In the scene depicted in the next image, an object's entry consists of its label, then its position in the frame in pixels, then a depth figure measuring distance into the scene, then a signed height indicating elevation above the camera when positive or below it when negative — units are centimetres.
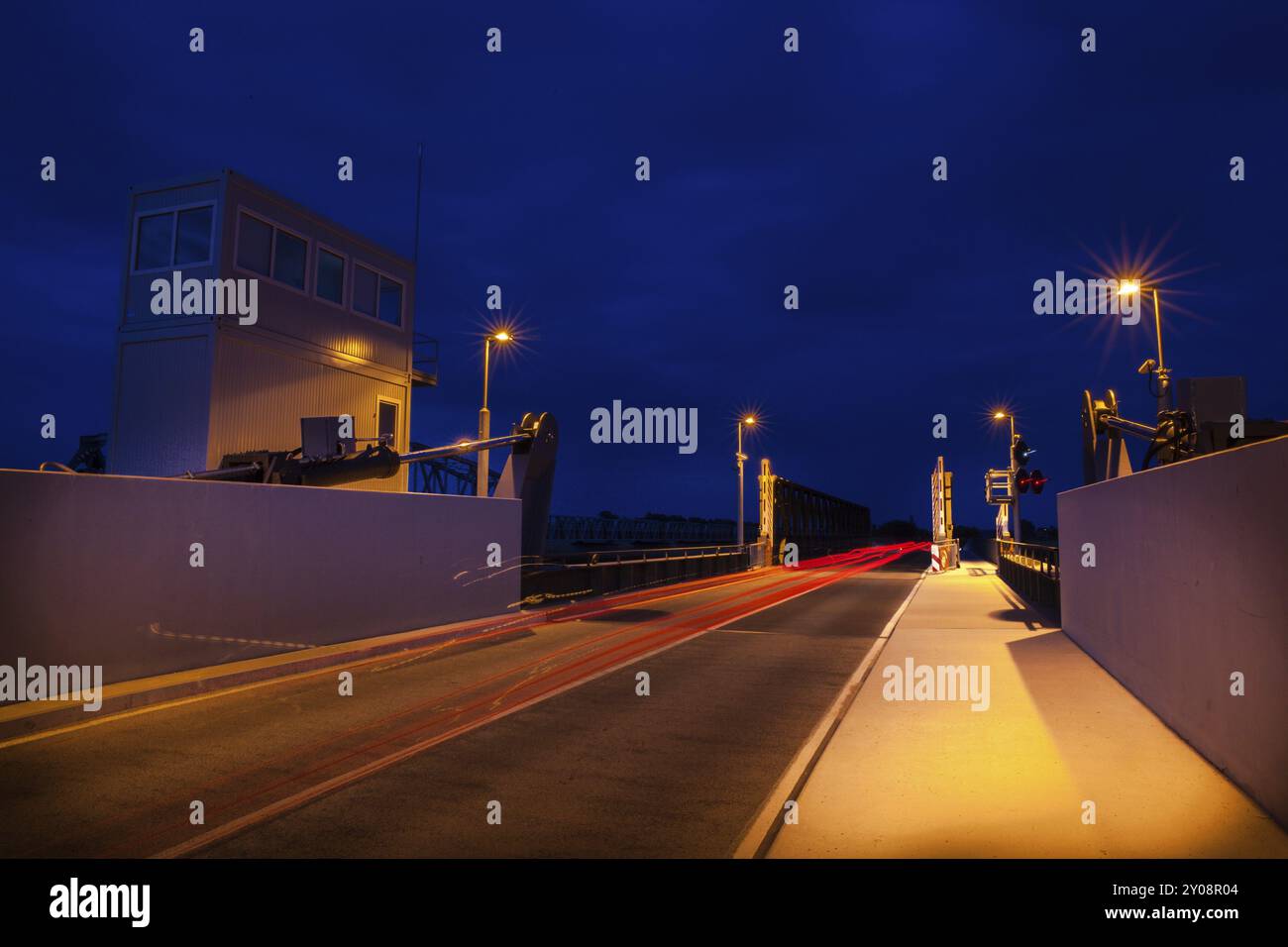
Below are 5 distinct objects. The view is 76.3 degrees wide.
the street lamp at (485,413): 2275 +348
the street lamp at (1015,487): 3277 +244
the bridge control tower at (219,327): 1806 +483
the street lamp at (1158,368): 1487 +331
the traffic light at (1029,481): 2942 +235
